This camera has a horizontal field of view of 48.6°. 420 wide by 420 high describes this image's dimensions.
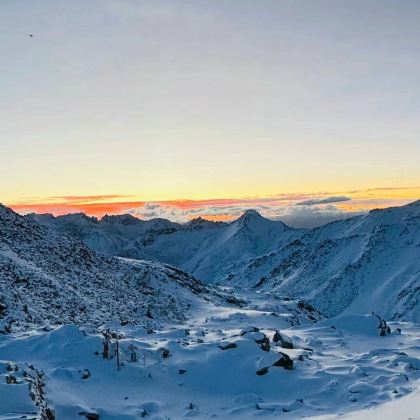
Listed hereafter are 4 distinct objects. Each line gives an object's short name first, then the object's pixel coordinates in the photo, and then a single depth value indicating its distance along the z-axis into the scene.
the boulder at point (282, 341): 20.47
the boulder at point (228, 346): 18.86
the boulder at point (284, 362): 17.38
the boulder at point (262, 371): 16.99
